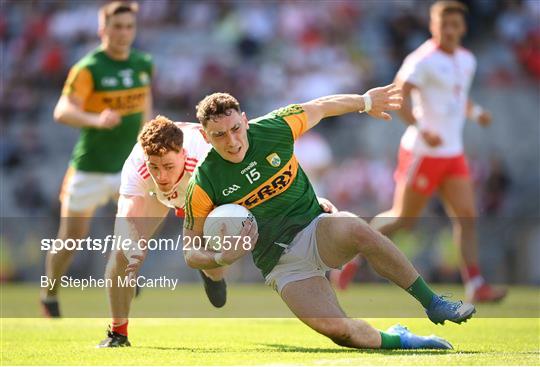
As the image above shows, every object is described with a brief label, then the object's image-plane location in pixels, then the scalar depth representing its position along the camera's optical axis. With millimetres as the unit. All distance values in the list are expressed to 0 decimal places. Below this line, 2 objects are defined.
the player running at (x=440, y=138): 23891
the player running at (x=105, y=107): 22641
